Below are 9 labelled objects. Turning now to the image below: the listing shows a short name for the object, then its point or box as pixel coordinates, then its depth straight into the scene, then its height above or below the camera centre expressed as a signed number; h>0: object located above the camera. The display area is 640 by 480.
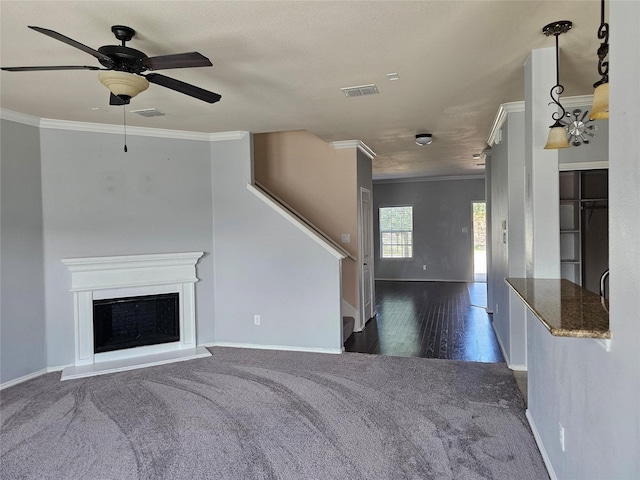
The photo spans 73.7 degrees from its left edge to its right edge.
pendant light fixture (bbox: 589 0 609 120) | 1.88 +0.61
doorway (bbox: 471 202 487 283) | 10.34 -0.11
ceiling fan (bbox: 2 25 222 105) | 2.17 +0.91
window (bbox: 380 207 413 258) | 10.77 +0.10
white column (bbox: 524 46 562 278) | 2.74 +0.40
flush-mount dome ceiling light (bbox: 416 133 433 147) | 5.18 +1.19
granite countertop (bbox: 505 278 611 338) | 1.56 -0.34
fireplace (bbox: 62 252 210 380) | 4.41 -0.79
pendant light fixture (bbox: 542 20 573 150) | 2.38 +0.61
